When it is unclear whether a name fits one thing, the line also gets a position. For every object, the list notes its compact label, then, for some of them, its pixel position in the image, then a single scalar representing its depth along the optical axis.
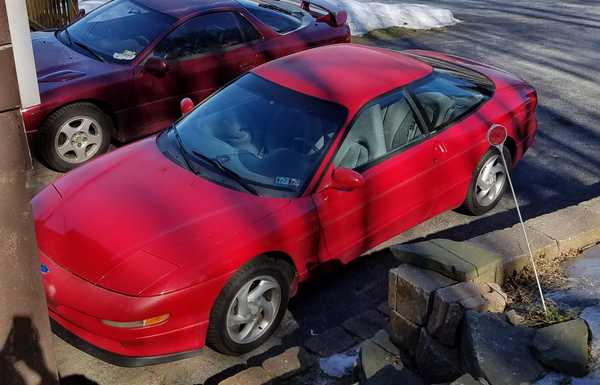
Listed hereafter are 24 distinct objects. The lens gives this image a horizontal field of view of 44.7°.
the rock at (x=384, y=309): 4.92
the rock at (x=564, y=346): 3.12
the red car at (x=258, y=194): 4.31
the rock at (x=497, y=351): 3.16
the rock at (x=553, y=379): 3.07
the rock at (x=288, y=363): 4.23
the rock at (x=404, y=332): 3.86
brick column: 2.78
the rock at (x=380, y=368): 3.40
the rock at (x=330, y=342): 4.59
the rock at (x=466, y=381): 3.04
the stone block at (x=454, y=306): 3.58
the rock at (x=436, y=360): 3.60
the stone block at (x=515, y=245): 4.20
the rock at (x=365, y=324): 4.74
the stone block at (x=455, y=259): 3.85
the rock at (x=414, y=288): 3.75
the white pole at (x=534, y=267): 3.79
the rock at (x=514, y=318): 3.68
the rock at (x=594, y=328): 3.20
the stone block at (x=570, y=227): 4.52
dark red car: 6.92
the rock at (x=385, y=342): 3.90
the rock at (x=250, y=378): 4.14
